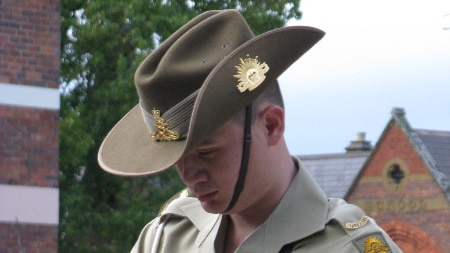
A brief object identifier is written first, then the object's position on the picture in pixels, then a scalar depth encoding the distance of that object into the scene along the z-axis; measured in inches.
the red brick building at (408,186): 1198.3
